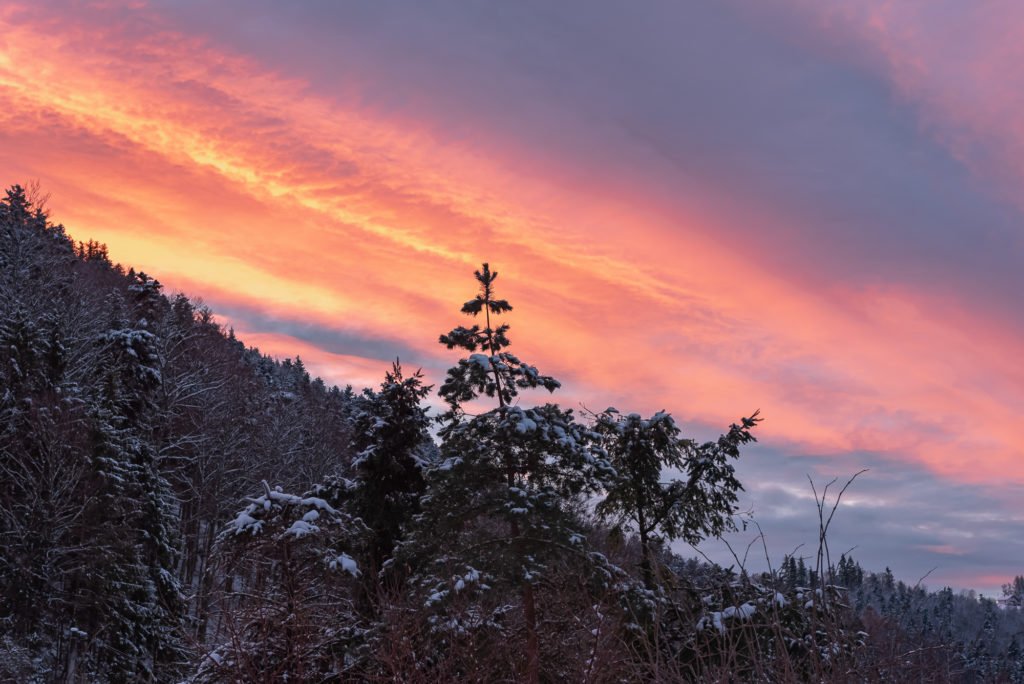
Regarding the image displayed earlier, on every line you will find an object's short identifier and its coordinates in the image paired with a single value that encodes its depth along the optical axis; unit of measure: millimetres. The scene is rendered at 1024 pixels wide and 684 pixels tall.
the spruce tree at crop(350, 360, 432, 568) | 28828
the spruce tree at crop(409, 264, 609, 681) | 19703
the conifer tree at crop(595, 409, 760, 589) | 24531
